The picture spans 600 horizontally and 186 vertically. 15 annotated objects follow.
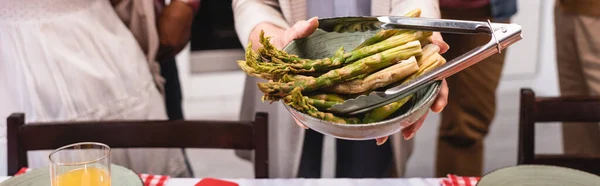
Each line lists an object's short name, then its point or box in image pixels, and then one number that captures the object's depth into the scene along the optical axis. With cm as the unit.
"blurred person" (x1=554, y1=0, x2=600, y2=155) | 183
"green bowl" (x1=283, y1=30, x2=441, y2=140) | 81
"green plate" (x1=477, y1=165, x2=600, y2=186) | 106
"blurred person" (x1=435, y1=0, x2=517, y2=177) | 177
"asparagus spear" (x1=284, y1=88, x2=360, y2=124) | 82
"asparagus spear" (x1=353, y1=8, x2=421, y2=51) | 94
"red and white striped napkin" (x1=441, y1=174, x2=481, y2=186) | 116
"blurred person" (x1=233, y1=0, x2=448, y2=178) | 160
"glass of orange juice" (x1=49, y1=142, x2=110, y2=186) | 93
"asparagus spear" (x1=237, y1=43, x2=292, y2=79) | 88
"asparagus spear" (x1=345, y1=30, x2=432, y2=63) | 90
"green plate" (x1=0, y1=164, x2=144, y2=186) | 104
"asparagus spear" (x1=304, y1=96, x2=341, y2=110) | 84
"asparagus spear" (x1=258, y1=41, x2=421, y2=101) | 85
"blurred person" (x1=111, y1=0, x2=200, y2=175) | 179
